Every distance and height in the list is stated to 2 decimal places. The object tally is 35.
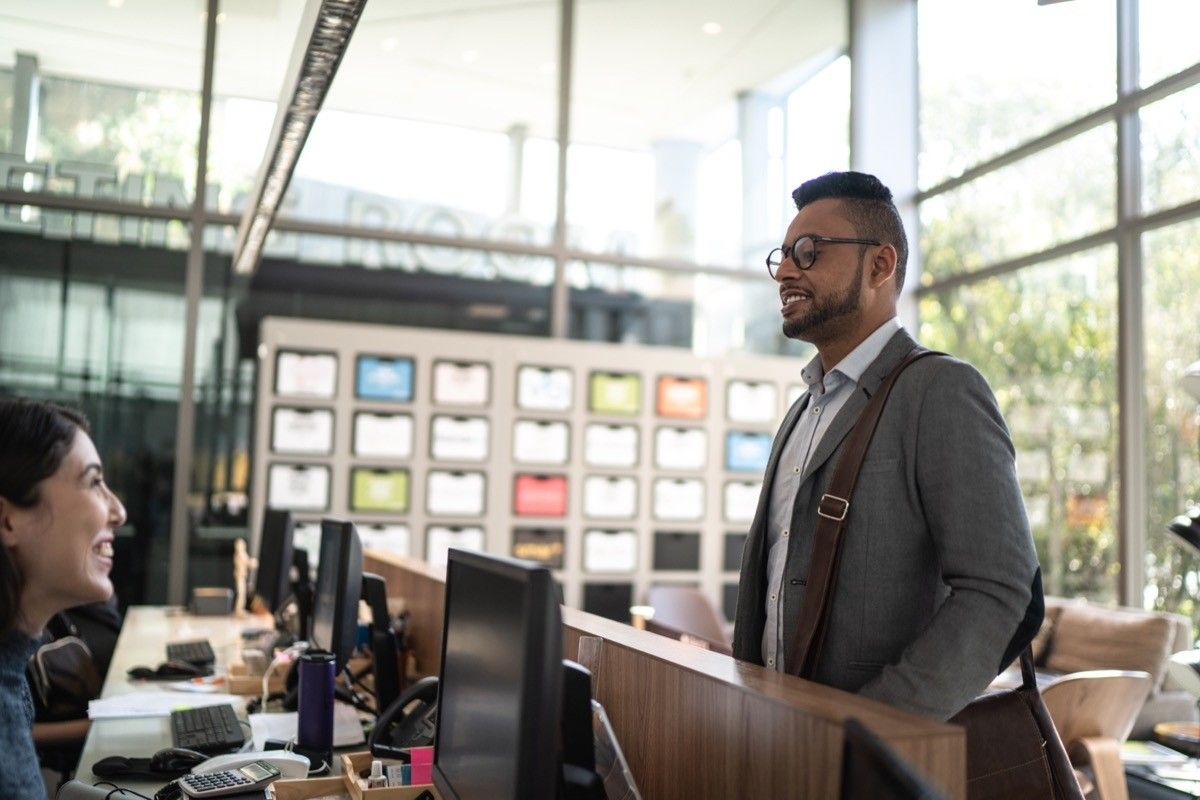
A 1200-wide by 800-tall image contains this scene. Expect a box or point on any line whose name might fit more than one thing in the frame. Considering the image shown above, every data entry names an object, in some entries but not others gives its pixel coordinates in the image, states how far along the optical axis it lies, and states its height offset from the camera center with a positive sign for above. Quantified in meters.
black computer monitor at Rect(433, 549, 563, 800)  1.20 -0.29
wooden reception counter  1.21 -0.33
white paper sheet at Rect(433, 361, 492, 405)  6.48 +0.43
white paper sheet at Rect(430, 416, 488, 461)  6.46 +0.10
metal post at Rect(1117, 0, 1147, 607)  5.82 +0.75
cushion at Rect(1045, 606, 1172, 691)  4.90 -0.78
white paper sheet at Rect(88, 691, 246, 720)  2.80 -0.70
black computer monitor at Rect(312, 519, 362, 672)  2.66 -0.36
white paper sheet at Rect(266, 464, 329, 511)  6.16 -0.22
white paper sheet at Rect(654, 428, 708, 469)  6.85 +0.08
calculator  2.01 -0.64
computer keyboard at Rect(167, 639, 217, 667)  3.65 -0.72
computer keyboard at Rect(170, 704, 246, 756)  2.46 -0.67
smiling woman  1.51 -0.14
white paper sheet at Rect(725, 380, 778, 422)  7.01 +0.40
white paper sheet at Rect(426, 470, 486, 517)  6.44 -0.24
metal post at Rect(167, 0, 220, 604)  6.45 +0.23
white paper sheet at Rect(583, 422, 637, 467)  6.74 +0.09
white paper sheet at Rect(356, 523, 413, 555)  6.32 -0.50
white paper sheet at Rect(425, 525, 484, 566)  6.41 -0.51
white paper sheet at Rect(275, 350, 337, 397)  6.15 +0.43
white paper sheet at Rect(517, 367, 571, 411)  6.62 +0.42
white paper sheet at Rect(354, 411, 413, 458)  6.31 +0.10
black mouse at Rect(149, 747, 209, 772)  2.27 -0.67
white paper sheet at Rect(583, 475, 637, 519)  6.73 -0.24
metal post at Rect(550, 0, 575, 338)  7.30 +2.06
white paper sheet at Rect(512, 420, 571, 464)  6.60 +0.09
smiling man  1.51 -0.05
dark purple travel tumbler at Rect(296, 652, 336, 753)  2.32 -0.56
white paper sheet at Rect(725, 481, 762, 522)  6.96 -0.24
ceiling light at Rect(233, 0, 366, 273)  2.84 +1.12
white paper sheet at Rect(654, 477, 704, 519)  6.84 -0.24
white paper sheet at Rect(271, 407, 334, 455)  6.14 +0.11
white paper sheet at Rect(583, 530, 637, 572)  6.70 -0.57
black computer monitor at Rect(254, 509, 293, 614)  4.05 -0.44
